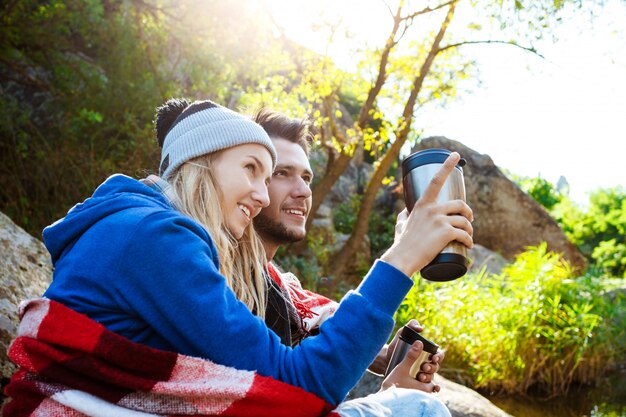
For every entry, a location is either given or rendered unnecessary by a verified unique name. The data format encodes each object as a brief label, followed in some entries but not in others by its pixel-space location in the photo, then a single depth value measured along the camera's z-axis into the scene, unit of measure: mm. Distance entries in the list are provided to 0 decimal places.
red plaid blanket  1187
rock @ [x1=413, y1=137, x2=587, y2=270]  12359
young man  2092
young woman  1181
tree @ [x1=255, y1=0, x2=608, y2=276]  6719
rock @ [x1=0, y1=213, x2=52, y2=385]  2057
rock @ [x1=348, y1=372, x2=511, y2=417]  3529
